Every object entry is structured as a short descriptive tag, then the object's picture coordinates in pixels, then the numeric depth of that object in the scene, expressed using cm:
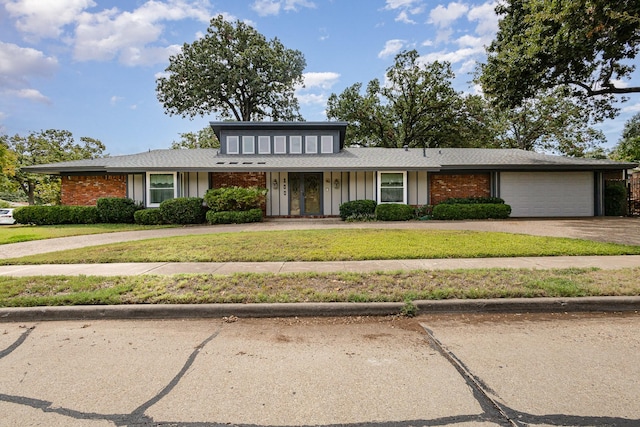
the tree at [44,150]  3297
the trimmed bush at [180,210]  1419
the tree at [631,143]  2005
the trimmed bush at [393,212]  1461
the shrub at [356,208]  1505
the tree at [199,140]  3200
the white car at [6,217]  1956
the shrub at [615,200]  1681
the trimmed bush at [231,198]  1406
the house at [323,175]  1566
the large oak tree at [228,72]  2811
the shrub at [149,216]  1419
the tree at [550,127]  2847
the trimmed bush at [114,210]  1465
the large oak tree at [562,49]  1087
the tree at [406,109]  2661
